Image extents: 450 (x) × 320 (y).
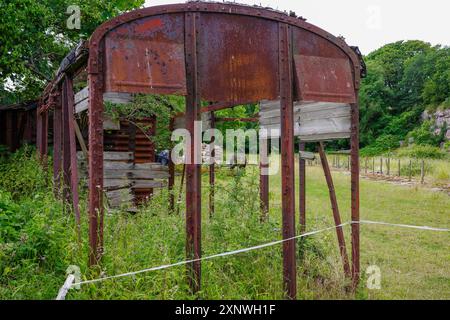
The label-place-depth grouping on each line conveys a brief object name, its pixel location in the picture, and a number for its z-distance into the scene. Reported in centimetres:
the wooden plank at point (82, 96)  565
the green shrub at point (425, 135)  4988
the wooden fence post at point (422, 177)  2090
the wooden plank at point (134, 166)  1133
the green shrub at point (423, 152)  4055
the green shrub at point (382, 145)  5659
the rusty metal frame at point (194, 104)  459
